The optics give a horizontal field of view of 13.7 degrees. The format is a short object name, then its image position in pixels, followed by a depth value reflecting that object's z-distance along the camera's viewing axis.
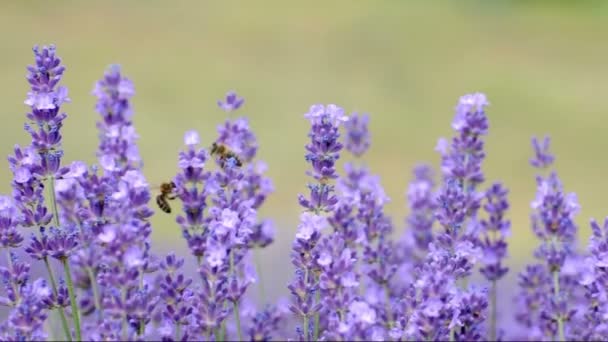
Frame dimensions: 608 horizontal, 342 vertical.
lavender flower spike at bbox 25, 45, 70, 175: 1.06
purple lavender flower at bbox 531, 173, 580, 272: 1.12
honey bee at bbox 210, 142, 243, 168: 1.13
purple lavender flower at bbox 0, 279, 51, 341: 1.01
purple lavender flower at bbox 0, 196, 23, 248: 1.06
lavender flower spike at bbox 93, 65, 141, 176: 1.03
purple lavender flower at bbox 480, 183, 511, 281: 1.18
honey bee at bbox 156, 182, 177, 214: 1.17
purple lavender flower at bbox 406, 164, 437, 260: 1.25
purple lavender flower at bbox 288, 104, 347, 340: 1.05
